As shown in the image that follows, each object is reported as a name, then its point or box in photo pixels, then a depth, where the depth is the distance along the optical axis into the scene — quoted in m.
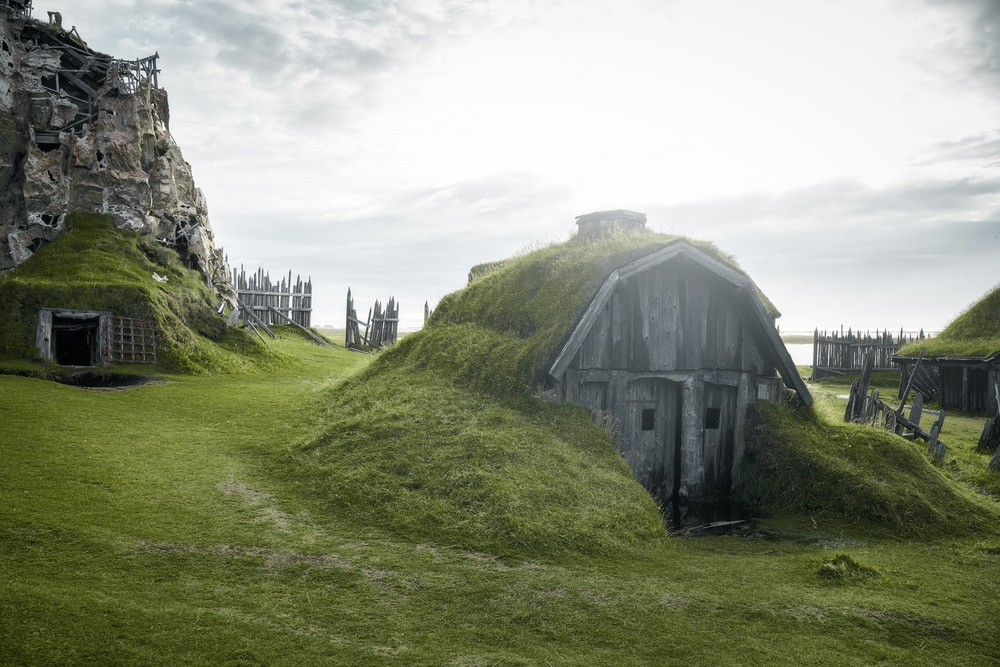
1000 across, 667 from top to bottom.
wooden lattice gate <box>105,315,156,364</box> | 24.30
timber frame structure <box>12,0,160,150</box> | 37.38
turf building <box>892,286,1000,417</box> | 25.84
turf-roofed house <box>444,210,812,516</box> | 12.81
